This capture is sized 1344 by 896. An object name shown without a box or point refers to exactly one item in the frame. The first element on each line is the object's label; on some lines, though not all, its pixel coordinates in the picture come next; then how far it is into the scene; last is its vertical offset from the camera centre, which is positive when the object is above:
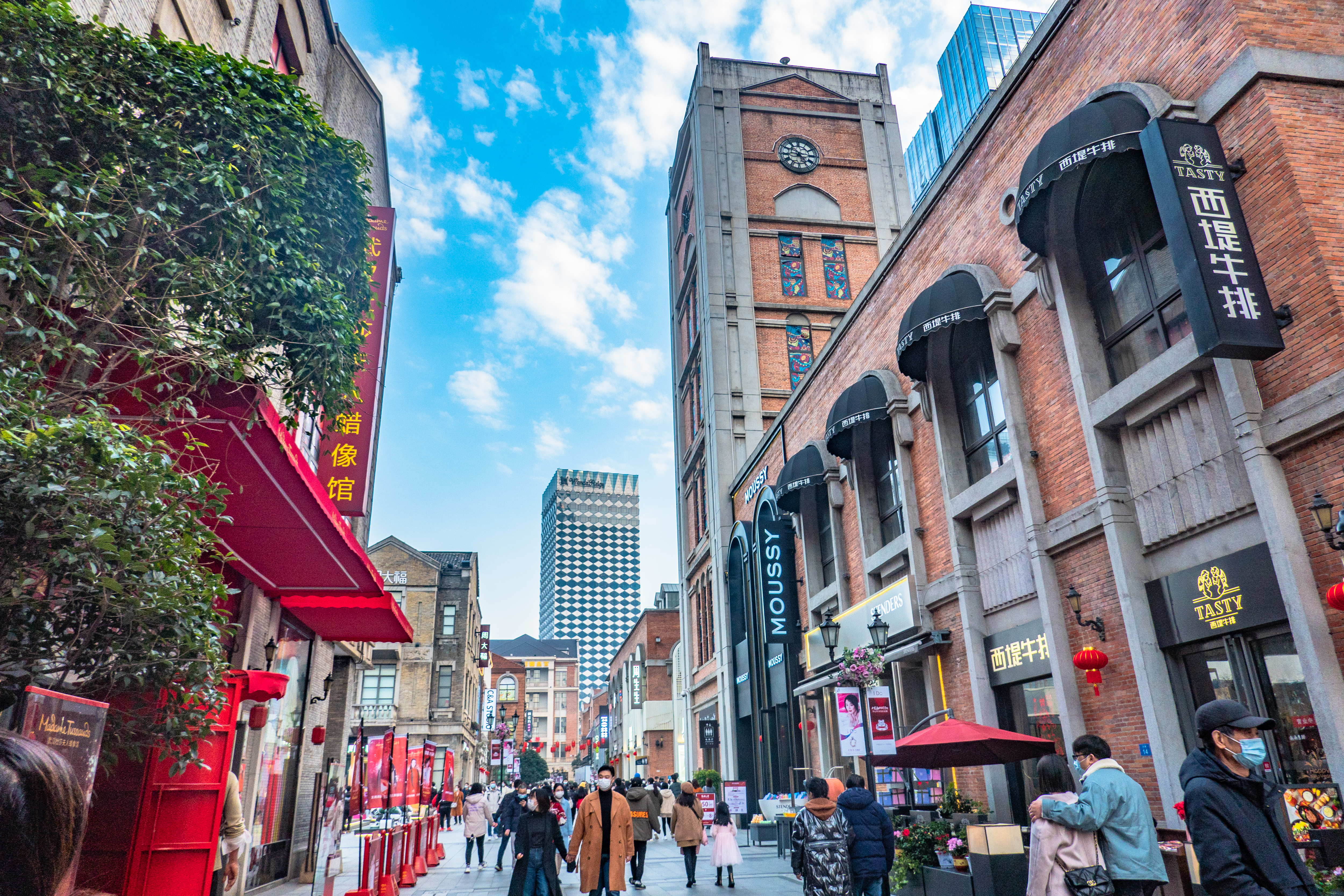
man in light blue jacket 5.48 -0.51
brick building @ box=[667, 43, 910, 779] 34.44 +20.87
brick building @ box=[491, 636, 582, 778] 113.00 +10.05
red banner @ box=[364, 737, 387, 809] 14.95 -0.19
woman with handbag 5.48 -0.76
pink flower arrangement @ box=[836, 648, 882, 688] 15.84 +1.48
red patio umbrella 10.42 -0.02
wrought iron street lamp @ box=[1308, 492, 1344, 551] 7.57 +1.91
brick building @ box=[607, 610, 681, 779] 55.56 +4.18
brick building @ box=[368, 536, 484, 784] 50.44 +6.11
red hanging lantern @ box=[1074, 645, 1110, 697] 10.75 +1.00
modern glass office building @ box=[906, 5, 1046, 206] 90.12 +71.72
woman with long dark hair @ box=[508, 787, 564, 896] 9.69 -1.00
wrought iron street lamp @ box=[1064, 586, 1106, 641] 11.02 +1.56
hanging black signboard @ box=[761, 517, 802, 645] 23.94 +4.64
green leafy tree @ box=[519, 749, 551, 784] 97.44 -0.67
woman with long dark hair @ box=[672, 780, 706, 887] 14.58 -1.25
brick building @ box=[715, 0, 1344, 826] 8.32 +4.21
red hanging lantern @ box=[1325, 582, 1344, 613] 7.27 +1.15
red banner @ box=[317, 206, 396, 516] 15.91 +5.91
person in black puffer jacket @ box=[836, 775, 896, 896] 8.27 -0.88
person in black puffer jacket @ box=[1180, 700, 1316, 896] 3.74 -0.35
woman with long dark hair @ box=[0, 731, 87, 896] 1.35 -0.06
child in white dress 13.94 -1.45
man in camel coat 10.44 -0.94
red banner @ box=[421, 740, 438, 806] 20.25 -0.10
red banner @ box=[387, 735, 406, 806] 16.45 -0.16
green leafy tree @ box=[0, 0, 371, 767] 4.94 +3.31
